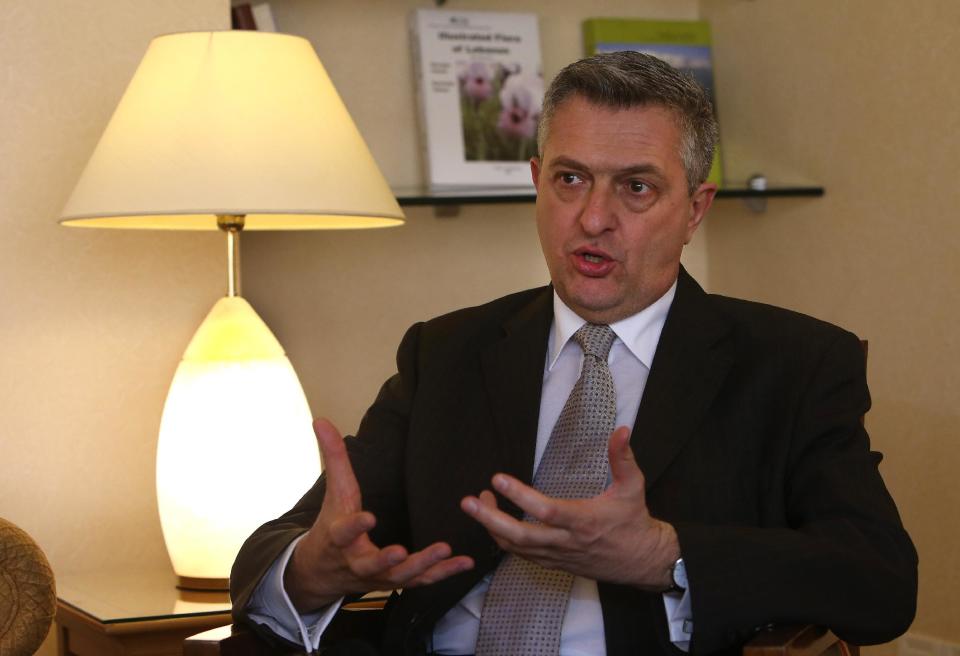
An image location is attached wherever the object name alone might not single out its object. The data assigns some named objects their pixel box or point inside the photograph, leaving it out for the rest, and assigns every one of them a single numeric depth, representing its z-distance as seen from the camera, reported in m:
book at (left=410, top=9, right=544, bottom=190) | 3.14
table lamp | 2.25
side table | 2.23
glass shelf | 2.96
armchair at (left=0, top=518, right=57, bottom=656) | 1.93
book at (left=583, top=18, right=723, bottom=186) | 3.39
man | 1.54
